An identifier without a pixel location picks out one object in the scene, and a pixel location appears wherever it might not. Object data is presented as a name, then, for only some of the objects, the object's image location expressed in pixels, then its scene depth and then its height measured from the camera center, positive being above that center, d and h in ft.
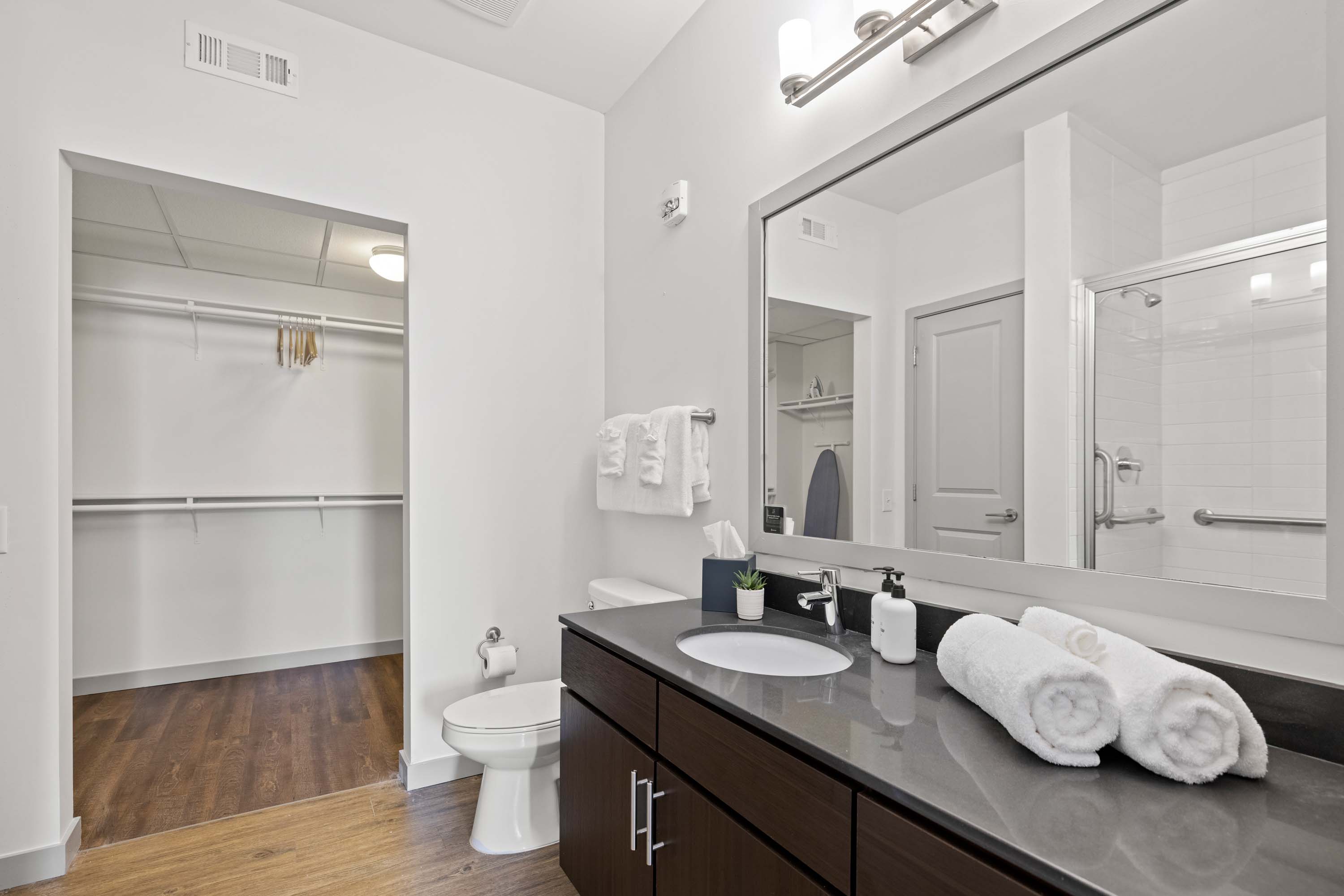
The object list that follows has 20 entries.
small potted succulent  5.36 -1.23
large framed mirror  2.94 +0.70
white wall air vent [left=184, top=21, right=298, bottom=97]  6.56 +3.92
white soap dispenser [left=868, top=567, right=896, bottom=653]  4.25 -1.04
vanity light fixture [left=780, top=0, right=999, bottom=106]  4.18 +2.75
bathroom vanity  2.09 -1.35
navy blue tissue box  5.61 -1.17
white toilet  6.24 -3.05
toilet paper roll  7.68 -2.51
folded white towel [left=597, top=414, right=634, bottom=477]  7.55 +0.01
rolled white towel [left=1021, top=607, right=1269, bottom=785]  2.51 -1.08
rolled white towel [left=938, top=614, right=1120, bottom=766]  2.64 -1.05
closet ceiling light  10.62 +2.95
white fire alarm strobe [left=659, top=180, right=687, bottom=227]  7.20 +2.66
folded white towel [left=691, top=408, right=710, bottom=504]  6.75 -0.12
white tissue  6.04 -0.86
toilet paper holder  8.00 -2.29
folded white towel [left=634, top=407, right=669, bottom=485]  6.89 +0.00
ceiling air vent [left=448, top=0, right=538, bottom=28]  6.88 +4.58
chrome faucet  4.86 -1.12
